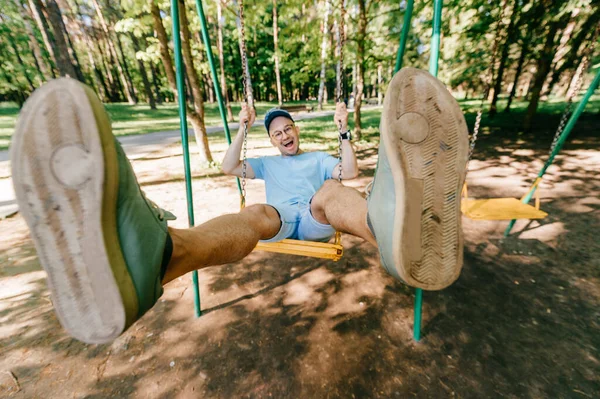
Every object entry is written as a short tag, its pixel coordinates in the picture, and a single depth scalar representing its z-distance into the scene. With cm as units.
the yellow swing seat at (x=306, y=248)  187
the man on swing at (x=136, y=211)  82
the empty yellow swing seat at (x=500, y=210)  263
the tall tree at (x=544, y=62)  733
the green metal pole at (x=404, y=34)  196
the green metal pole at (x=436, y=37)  173
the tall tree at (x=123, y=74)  2261
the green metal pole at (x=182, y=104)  198
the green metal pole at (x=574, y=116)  262
